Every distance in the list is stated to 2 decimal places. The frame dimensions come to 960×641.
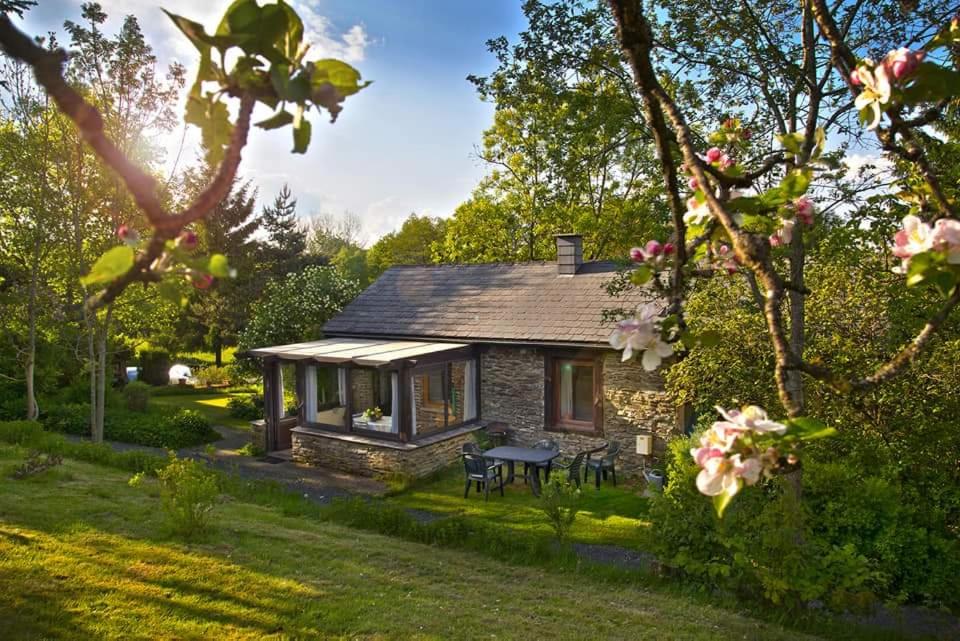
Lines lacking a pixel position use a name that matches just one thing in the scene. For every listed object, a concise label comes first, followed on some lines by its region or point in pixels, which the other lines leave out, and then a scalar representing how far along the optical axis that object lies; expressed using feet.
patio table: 44.65
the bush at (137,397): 70.69
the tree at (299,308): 71.56
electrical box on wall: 47.73
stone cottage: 49.85
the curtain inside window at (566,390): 53.01
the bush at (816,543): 23.93
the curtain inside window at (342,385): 55.16
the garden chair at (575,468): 43.73
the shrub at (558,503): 31.71
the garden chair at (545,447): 45.57
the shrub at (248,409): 74.98
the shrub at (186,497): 28.94
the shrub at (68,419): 64.90
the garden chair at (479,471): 43.45
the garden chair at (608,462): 46.57
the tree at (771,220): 5.35
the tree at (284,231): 128.26
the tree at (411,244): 164.86
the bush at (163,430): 60.29
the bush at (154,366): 97.50
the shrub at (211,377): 100.94
